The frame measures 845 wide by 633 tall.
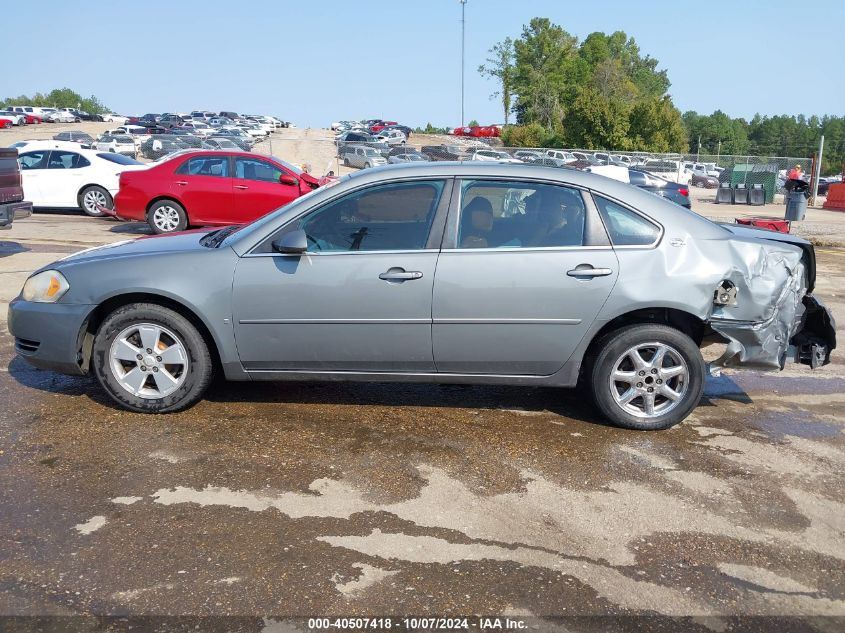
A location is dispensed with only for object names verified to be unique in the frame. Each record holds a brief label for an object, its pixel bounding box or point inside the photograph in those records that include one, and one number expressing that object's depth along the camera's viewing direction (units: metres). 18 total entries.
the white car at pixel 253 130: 65.31
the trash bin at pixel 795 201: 19.42
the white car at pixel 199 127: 54.61
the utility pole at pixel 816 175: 26.85
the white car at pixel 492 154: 35.91
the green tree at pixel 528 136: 70.00
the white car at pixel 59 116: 77.81
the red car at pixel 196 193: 13.38
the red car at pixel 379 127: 78.38
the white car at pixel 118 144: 40.25
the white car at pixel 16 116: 66.10
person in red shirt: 23.66
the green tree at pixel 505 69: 96.38
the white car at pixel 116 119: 82.62
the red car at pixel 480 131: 87.56
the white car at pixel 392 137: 59.59
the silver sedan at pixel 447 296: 4.71
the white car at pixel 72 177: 16.27
